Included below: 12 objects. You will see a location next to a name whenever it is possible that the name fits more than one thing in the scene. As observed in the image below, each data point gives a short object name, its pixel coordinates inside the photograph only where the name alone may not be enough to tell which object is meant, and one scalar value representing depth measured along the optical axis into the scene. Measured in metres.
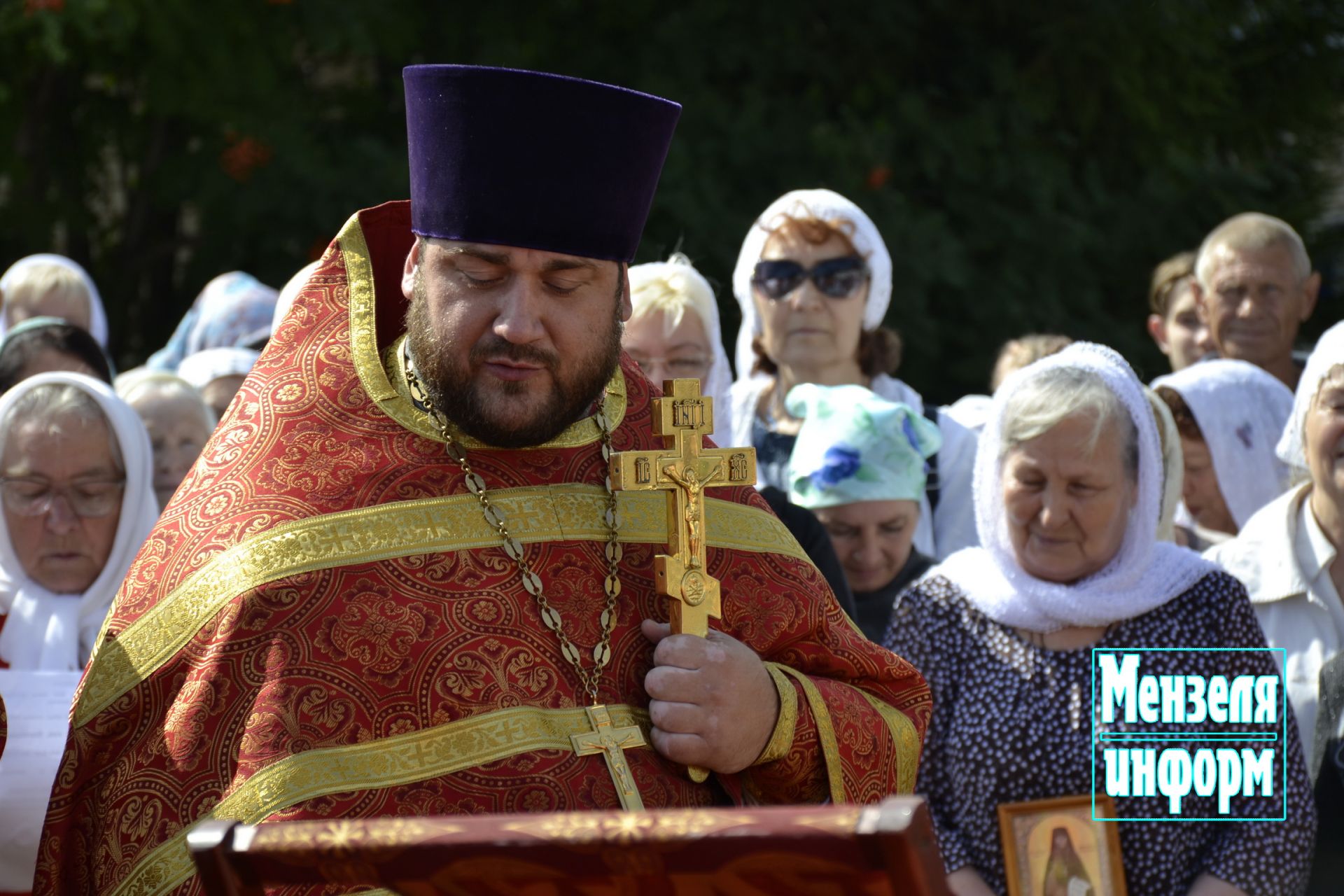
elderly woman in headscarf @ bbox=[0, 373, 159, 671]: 8.33
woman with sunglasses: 11.20
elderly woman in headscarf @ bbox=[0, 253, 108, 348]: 13.98
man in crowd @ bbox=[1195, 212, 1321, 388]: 12.85
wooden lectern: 3.56
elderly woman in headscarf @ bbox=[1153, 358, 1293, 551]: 11.67
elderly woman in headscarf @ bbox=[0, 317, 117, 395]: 11.41
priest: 5.57
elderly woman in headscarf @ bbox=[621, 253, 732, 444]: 10.50
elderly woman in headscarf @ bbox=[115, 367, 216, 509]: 10.57
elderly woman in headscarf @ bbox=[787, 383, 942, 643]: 9.95
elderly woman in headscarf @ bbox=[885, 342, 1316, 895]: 8.22
